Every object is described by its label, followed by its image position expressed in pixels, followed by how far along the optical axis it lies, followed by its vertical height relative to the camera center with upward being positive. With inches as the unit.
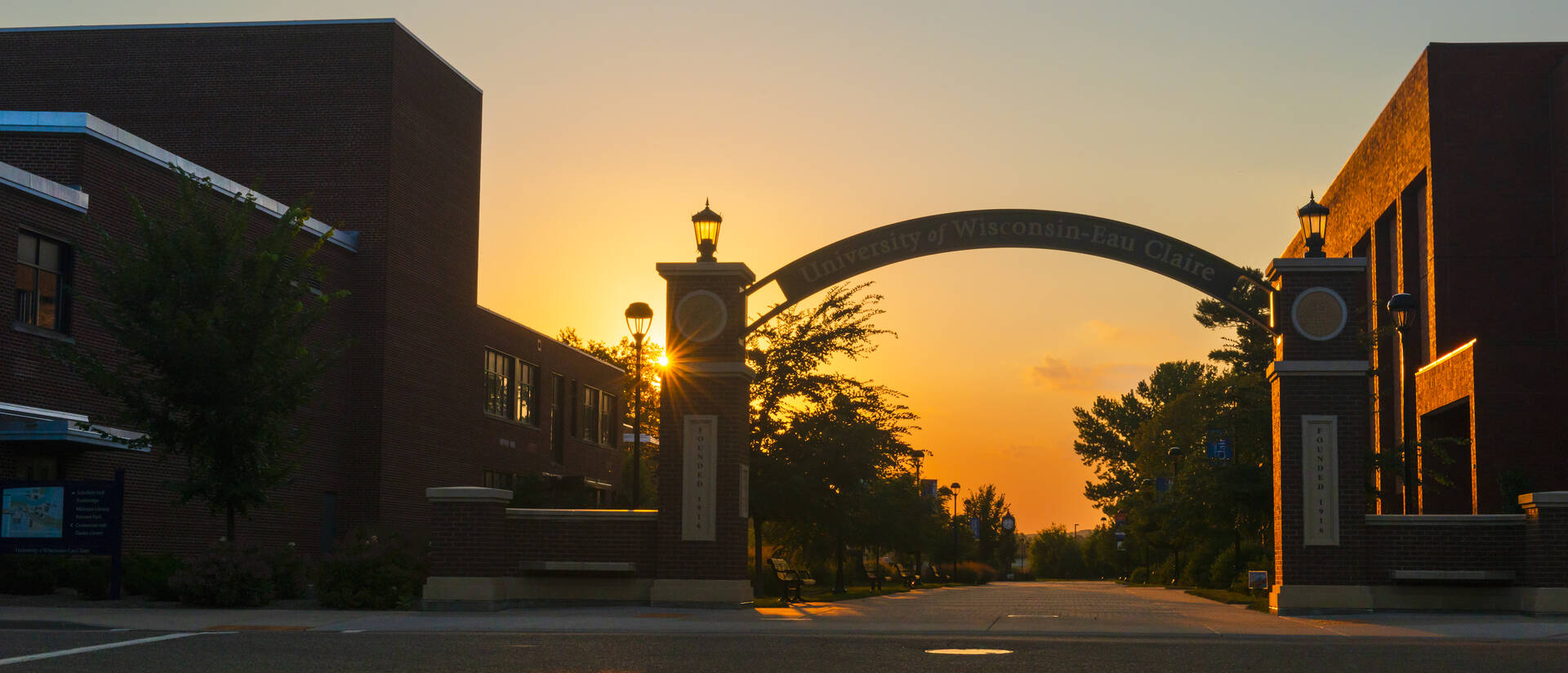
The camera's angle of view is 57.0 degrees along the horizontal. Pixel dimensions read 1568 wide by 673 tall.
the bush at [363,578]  822.5 -56.6
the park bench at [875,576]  1608.0 -101.5
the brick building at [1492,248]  1571.1 +285.6
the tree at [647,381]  1471.5 +111.3
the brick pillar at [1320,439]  798.5 +29.1
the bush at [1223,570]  1717.5 -95.6
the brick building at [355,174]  1572.3 +350.3
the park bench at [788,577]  1010.1 -64.6
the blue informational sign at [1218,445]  1290.6 +40.4
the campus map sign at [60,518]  834.8 -24.0
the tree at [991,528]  4008.4 -111.3
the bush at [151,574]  855.7 -59.7
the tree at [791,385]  1225.4 +89.0
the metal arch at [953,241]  882.8 +151.7
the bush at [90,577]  853.2 -59.9
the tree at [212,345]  847.7 +78.5
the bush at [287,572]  857.5 -55.5
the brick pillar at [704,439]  823.1 +25.8
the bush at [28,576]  882.8 -61.2
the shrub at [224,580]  805.9 -56.7
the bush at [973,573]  2758.4 -166.5
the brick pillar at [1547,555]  753.0 -32.0
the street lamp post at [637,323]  1042.7 +119.1
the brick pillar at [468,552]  802.7 -39.7
